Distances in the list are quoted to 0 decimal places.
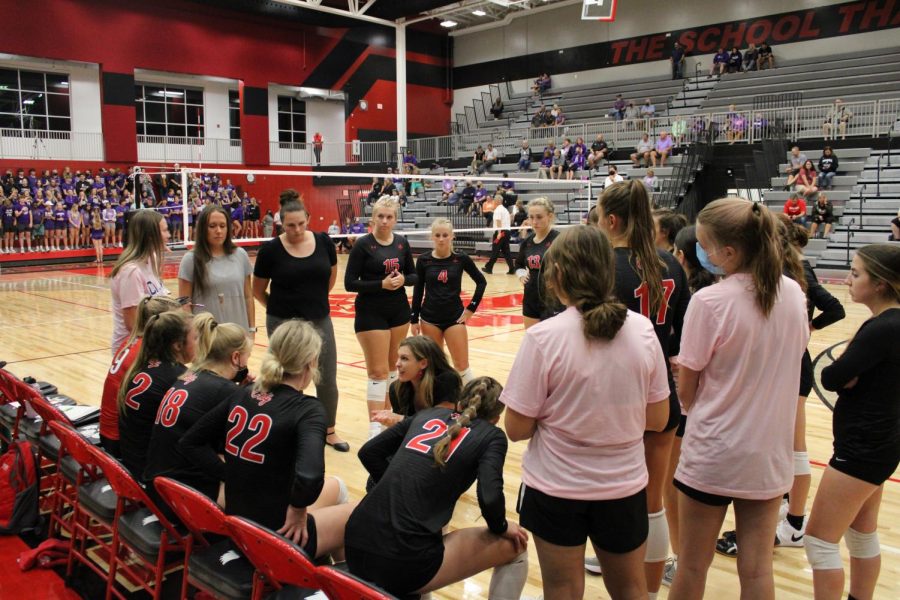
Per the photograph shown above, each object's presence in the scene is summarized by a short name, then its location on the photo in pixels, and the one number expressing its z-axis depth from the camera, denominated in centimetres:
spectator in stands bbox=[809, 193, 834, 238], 1639
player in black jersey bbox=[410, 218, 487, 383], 540
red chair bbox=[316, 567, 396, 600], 187
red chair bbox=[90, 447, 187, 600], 281
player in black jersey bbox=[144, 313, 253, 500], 303
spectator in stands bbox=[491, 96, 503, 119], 3112
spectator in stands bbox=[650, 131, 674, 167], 2108
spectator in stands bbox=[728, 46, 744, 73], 2498
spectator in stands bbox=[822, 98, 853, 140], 1888
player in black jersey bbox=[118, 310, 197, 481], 325
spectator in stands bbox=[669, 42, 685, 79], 2662
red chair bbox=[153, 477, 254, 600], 250
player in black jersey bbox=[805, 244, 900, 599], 248
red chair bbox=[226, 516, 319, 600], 216
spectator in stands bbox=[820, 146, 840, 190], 1745
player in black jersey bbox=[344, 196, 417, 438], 511
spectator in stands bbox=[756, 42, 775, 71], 2444
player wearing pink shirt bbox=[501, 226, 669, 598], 207
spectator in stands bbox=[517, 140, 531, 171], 2430
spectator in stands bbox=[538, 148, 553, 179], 2277
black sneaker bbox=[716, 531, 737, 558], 363
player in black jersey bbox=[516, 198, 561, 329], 518
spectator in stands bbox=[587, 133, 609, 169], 2228
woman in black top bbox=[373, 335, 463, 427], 320
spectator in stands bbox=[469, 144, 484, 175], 2502
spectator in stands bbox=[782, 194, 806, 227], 1585
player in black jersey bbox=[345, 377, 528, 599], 242
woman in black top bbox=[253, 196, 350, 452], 484
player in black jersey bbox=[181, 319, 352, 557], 260
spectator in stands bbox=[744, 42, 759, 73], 2466
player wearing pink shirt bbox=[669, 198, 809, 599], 226
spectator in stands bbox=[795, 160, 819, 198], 1711
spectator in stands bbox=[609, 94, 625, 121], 2575
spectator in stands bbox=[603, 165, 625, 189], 1883
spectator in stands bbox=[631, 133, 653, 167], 2131
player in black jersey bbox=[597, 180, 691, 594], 274
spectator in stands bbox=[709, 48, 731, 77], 2527
